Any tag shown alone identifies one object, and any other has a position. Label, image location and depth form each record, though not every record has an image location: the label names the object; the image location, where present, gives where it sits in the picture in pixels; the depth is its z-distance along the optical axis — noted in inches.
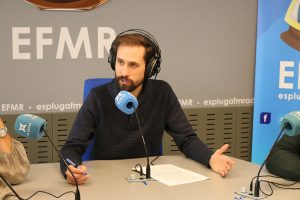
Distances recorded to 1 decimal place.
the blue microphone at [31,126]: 62.2
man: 87.4
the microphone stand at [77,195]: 59.8
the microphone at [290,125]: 63.1
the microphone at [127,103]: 70.7
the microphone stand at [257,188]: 64.8
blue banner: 137.6
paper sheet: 71.9
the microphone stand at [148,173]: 73.1
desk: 64.5
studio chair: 91.7
